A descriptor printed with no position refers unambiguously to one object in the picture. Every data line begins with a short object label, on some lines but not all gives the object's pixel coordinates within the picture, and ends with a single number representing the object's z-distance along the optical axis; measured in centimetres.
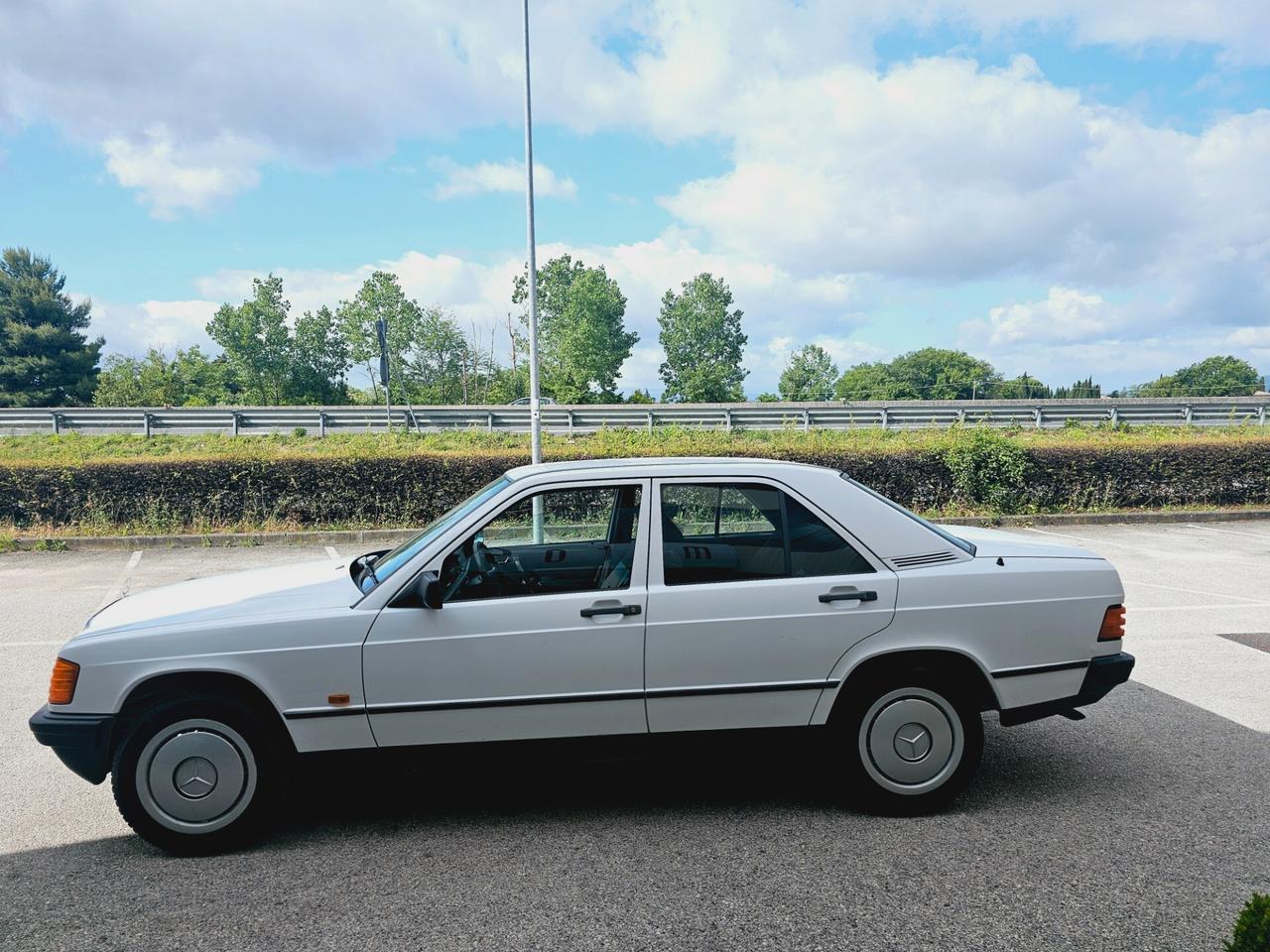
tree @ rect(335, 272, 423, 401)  5775
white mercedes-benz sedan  359
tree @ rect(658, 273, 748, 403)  7094
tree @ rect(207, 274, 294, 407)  5978
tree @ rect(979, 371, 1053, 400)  10350
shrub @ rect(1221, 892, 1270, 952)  184
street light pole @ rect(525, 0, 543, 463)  1386
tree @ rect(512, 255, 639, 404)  6178
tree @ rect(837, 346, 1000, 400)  12838
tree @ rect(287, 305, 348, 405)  6025
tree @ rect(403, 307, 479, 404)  5534
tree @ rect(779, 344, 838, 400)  9644
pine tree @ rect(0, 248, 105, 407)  5278
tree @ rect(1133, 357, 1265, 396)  10631
